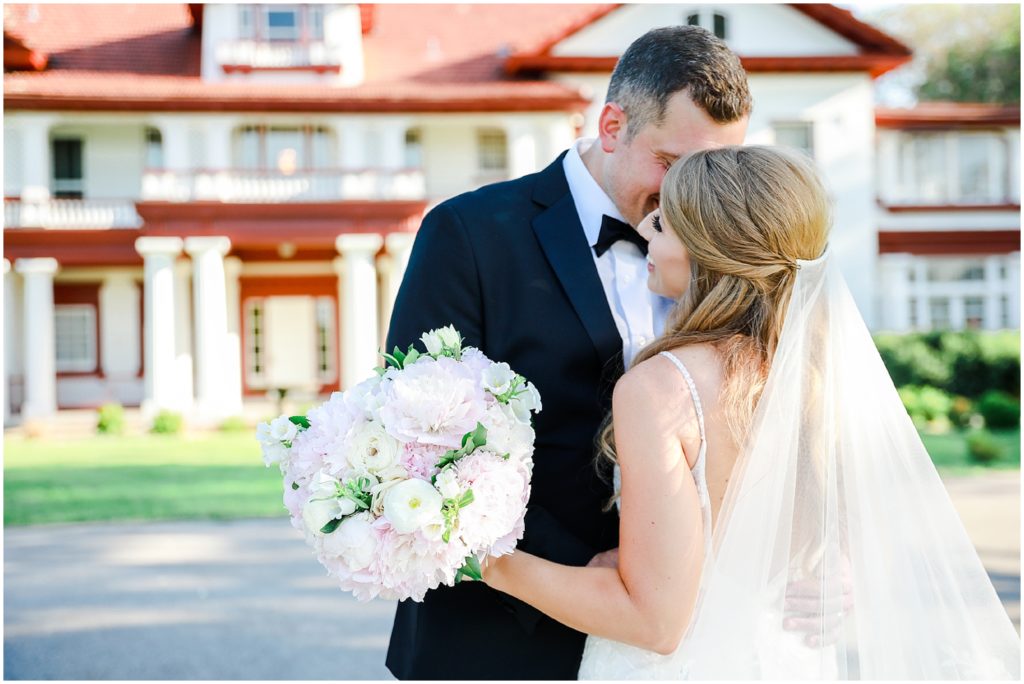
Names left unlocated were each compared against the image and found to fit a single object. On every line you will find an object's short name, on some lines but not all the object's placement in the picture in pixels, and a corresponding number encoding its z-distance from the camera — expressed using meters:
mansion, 21.14
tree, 37.81
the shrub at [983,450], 12.99
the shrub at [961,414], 17.50
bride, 2.14
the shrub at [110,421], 19.59
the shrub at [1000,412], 16.66
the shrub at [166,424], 19.53
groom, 2.65
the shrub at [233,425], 19.50
